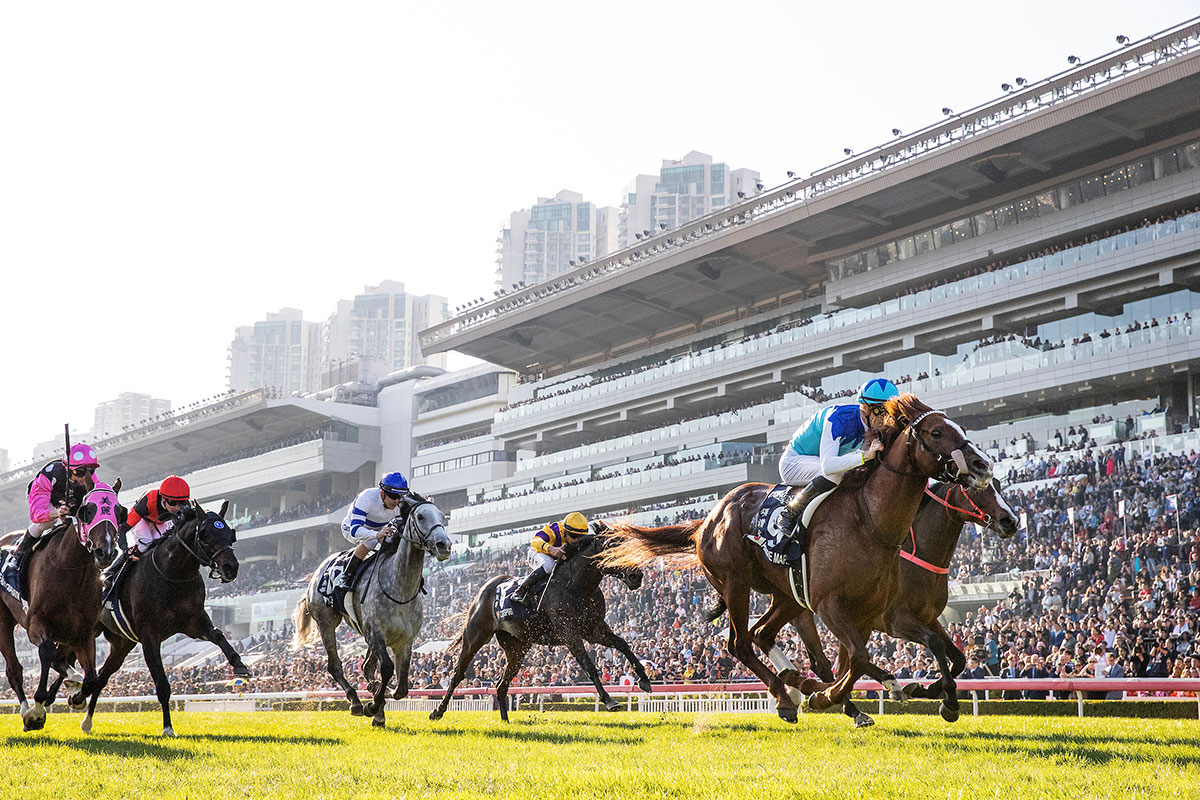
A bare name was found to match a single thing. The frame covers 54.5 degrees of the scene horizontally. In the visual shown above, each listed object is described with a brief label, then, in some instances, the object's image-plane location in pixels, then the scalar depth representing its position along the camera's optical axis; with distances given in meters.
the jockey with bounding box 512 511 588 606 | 12.23
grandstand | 26.84
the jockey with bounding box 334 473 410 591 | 11.68
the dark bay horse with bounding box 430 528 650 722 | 11.70
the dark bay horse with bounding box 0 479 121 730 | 9.47
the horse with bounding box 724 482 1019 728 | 8.66
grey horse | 10.85
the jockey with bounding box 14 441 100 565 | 9.77
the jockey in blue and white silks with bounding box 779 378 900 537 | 8.07
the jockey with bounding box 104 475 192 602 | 10.34
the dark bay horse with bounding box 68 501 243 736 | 9.70
